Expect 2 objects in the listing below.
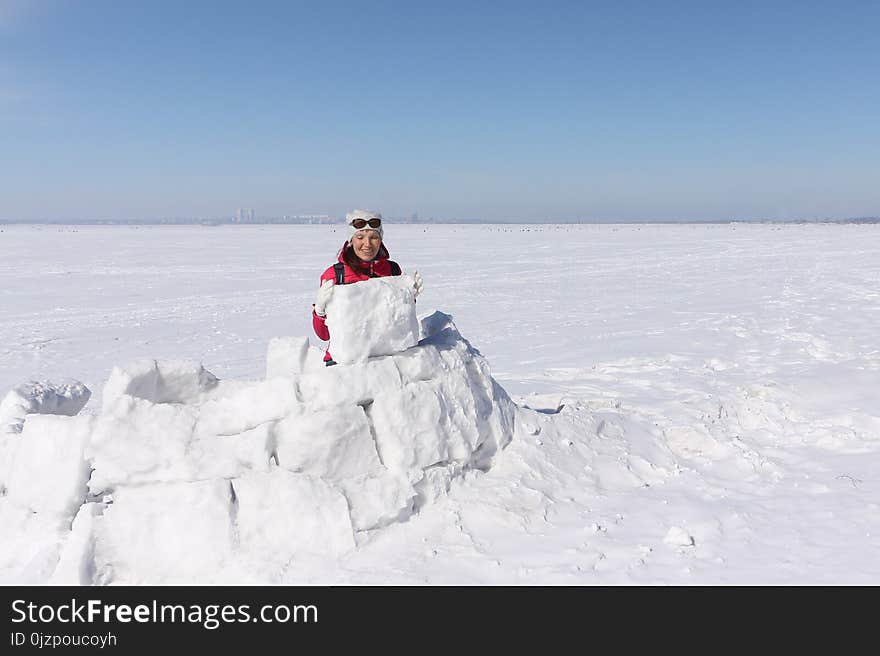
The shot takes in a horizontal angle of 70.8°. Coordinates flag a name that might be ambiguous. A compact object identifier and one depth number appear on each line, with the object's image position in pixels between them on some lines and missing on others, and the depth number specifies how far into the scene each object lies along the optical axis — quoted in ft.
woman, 14.25
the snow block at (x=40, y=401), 16.40
